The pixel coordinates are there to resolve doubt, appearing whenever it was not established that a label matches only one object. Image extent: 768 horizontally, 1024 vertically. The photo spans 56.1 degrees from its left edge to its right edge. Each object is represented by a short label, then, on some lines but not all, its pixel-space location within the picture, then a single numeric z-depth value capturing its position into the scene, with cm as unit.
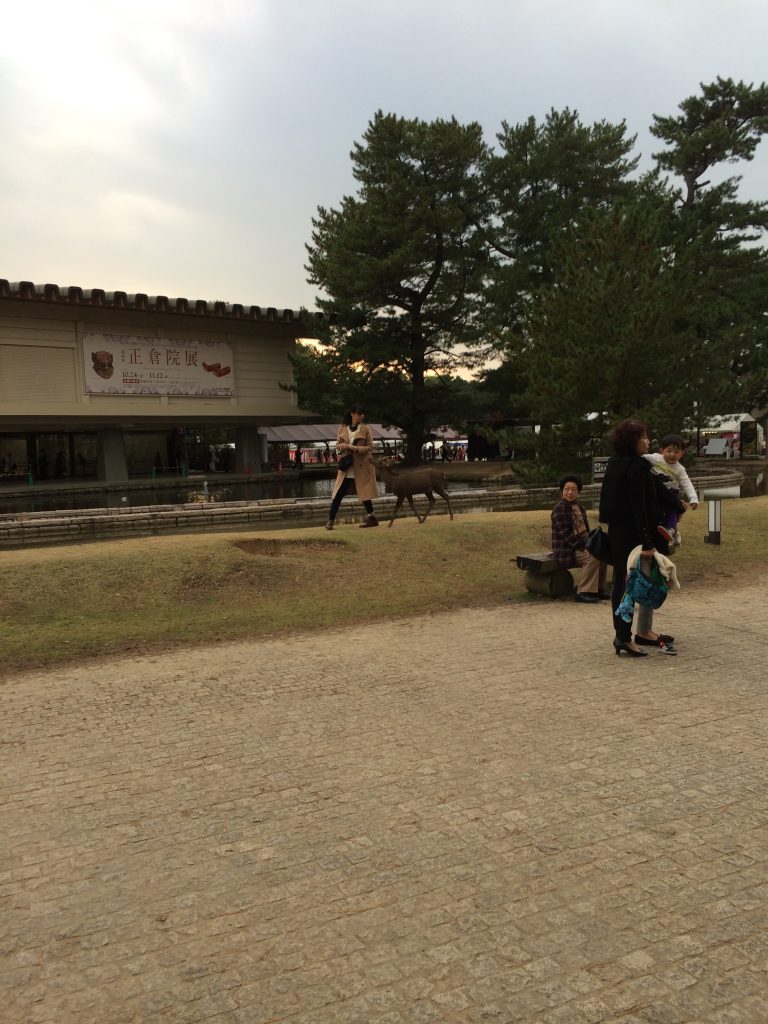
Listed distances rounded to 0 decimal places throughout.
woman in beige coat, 1030
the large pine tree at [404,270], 3097
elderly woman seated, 769
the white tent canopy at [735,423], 4025
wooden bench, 791
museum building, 3222
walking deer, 1133
